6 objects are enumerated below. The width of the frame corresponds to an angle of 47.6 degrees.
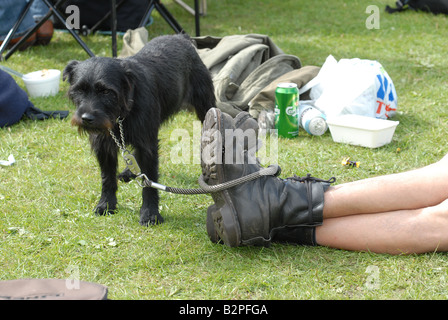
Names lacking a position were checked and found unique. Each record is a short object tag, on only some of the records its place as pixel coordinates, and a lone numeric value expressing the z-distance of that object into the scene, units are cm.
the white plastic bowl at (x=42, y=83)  526
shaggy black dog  282
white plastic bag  440
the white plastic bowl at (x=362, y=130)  403
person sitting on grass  250
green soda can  420
